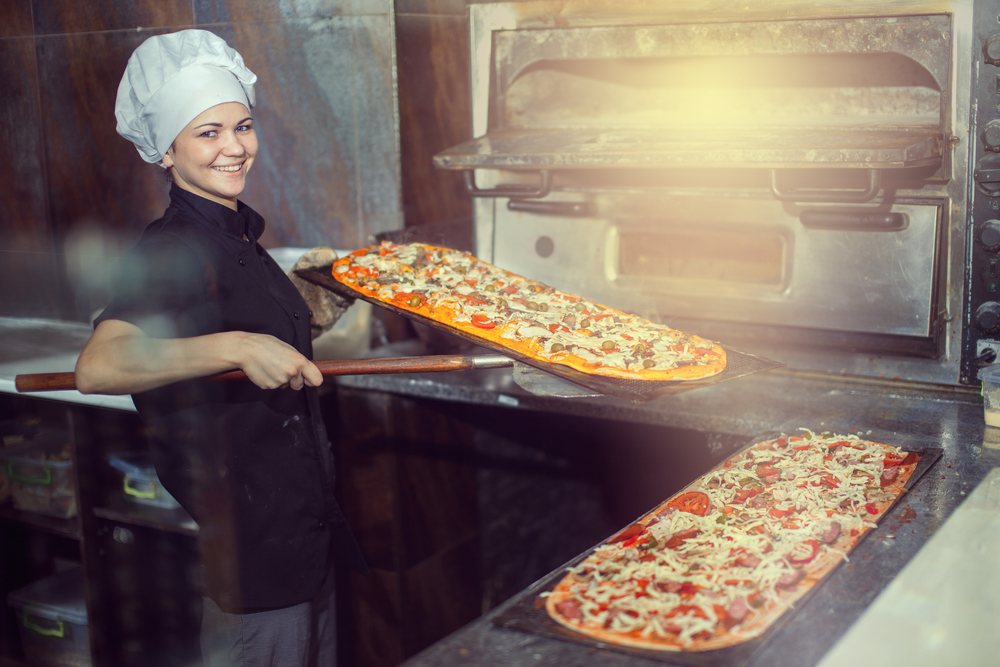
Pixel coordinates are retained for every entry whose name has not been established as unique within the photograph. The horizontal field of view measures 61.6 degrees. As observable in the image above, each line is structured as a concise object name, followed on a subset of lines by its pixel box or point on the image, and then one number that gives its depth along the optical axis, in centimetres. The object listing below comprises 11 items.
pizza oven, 217
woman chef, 175
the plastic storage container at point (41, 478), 280
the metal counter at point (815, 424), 121
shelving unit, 267
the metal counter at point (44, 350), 257
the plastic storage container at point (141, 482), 271
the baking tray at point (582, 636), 118
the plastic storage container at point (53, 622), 282
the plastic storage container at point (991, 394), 209
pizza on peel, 205
